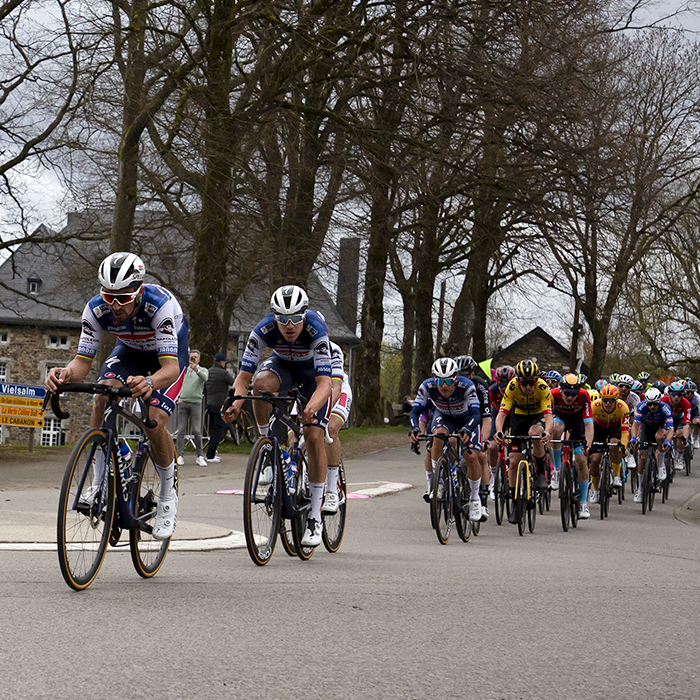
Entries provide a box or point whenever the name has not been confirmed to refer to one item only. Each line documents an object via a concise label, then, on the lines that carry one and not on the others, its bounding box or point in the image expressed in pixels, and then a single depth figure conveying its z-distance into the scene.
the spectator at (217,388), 20.22
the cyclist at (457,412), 11.88
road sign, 19.47
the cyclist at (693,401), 23.45
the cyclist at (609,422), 15.86
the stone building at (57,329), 35.69
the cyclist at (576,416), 14.46
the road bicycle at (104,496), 6.12
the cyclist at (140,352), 6.38
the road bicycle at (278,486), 7.64
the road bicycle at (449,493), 10.80
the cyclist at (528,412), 12.88
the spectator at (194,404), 19.33
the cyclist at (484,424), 12.58
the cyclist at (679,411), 20.27
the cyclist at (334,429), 8.48
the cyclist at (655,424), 18.64
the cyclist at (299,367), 8.05
